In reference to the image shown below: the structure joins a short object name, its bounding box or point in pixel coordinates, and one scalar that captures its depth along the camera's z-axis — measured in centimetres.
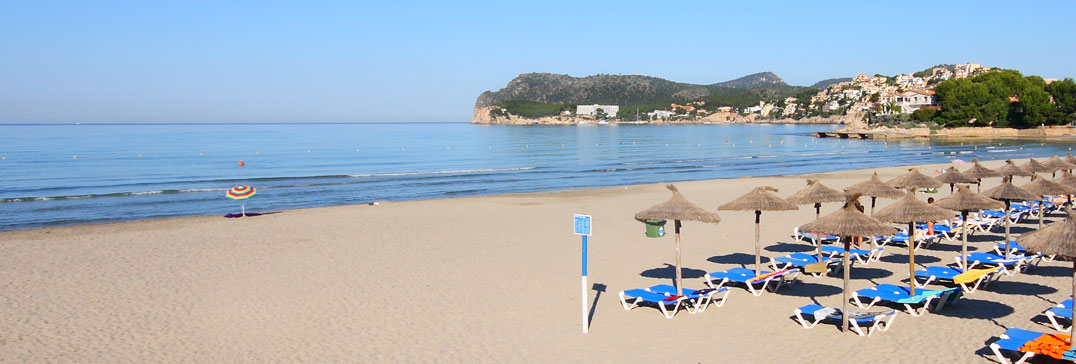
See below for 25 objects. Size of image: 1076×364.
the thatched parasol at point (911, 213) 985
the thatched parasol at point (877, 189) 1472
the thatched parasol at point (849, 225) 873
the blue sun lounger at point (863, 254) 1320
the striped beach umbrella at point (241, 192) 2078
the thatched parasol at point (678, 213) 995
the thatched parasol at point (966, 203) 1187
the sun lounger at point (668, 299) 971
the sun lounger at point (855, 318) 877
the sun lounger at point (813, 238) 1505
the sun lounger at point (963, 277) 1038
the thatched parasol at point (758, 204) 1117
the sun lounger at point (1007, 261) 1167
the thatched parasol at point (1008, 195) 1285
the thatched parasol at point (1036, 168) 1939
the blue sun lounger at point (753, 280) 1081
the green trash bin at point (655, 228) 1588
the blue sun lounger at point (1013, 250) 1313
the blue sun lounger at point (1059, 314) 857
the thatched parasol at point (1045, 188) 1441
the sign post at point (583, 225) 834
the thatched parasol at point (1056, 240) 732
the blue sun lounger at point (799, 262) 1211
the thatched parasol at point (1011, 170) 1806
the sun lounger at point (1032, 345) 707
